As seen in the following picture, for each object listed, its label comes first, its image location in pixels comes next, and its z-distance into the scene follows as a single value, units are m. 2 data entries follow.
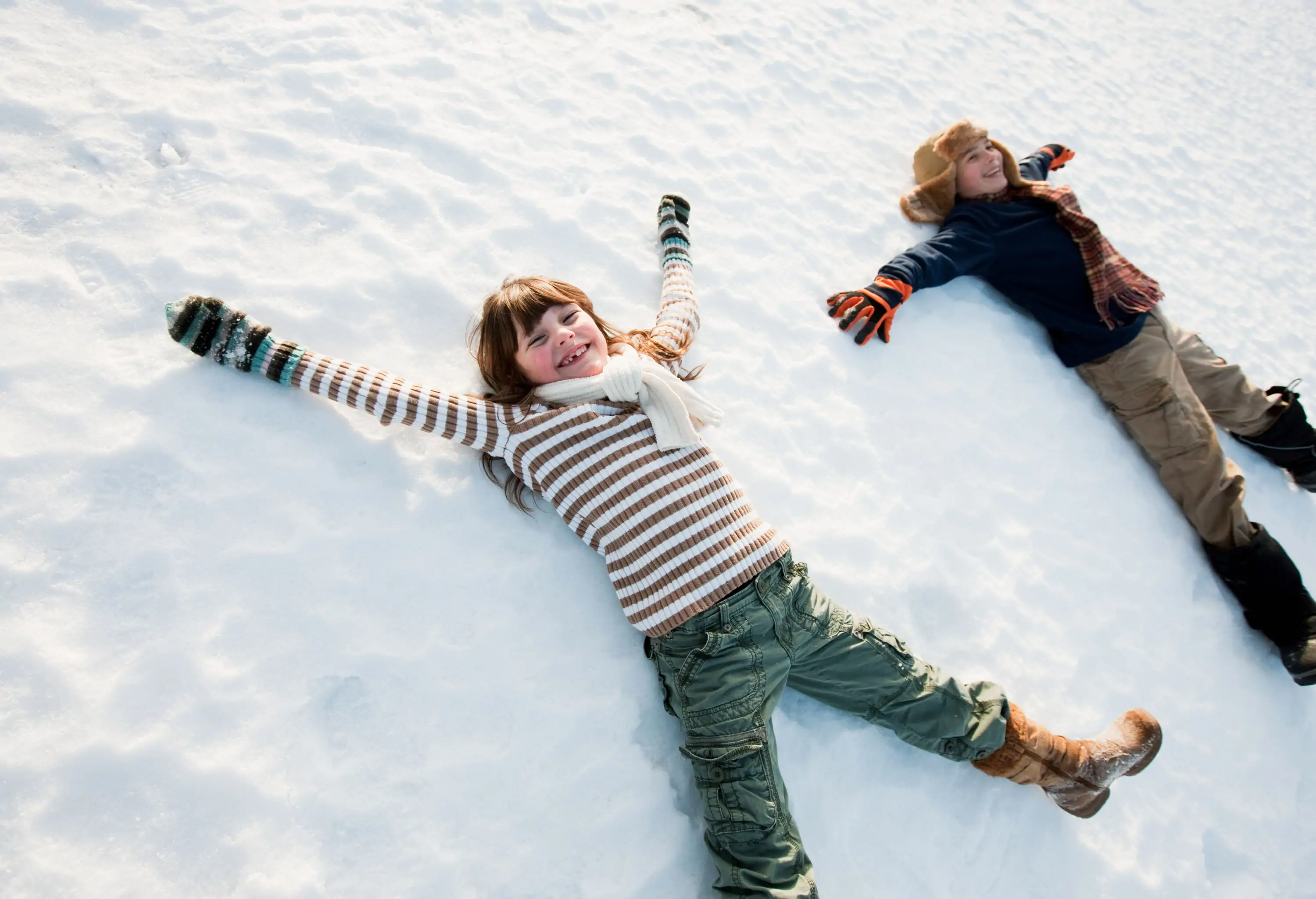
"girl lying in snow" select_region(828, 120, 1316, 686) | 2.97
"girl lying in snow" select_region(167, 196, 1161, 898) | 1.89
